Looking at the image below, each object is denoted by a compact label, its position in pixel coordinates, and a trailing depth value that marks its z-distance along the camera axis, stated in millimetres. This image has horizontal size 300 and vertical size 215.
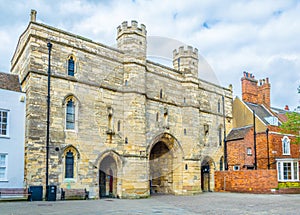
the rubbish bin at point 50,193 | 17188
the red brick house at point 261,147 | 27812
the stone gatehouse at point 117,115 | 18438
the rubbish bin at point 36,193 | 16844
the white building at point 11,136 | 17297
